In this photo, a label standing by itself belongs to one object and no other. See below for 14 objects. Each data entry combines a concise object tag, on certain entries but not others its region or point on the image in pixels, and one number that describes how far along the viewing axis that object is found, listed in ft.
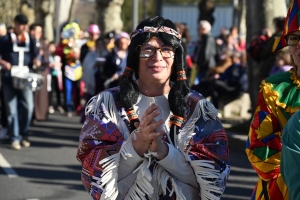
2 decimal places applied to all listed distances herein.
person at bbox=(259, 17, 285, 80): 34.14
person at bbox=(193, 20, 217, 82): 48.60
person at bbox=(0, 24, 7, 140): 40.42
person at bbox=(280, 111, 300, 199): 8.62
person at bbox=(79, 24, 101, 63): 52.20
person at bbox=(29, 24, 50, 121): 49.20
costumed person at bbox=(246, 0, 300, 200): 12.44
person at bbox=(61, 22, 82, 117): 54.29
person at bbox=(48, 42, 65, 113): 56.91
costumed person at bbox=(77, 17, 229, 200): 12.07
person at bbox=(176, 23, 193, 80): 49.53
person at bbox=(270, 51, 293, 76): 32.78
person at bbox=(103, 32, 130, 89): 40.04
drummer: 37.11
